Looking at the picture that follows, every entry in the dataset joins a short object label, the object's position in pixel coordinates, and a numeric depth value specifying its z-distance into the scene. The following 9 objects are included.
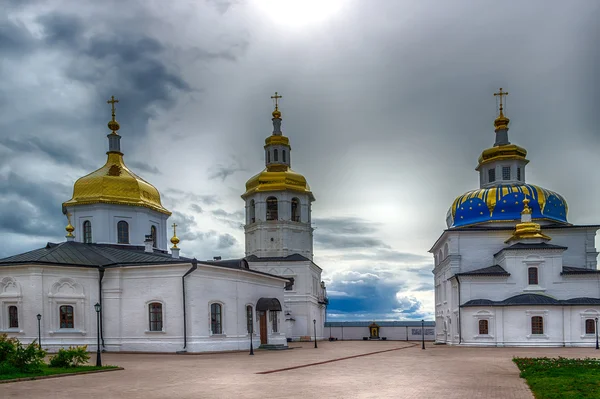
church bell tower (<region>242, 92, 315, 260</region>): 47.94
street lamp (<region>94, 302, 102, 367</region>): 18.49
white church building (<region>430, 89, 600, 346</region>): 35.16
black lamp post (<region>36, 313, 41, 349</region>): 25.55
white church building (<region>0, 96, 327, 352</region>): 27.78
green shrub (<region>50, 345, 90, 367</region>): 17.55
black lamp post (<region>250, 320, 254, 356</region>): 31.56
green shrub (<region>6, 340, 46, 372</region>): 15.73
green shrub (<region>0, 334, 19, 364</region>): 16.22
